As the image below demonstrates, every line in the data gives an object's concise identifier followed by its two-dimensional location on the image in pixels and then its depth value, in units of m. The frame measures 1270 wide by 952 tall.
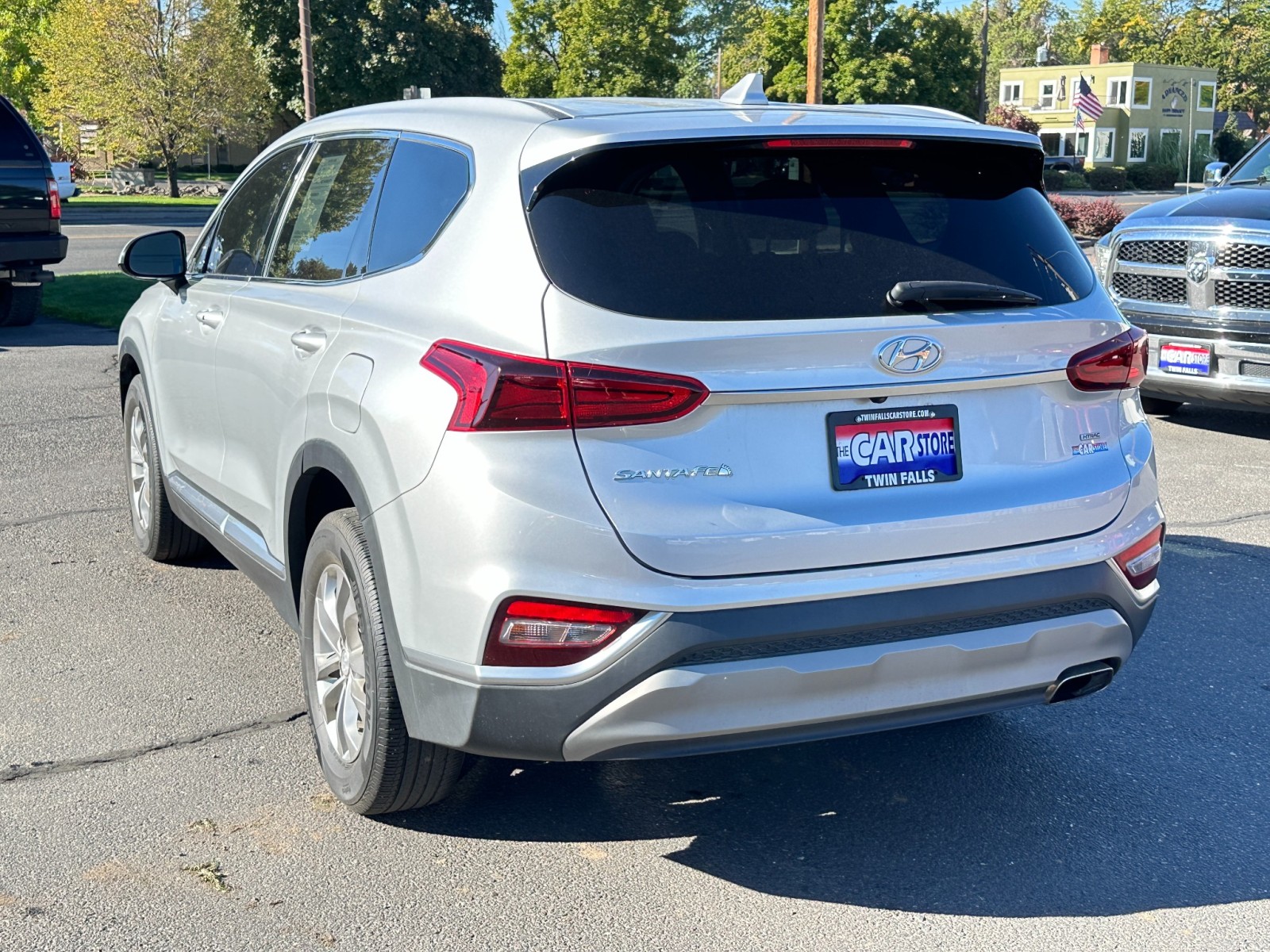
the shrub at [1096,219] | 27.70
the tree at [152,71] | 43.72
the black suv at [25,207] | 13.12
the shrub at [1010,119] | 65.69
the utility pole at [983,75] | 61.89
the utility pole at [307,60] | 33.44
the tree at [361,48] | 54.22
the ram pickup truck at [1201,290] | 8.42
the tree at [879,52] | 65.00
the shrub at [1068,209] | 28.03
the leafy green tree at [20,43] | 54.97
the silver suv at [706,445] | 3.07
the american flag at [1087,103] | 43.78
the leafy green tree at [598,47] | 61.59
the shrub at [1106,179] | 67.06
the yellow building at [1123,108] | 84.31
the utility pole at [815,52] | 23.19
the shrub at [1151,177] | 69.75
